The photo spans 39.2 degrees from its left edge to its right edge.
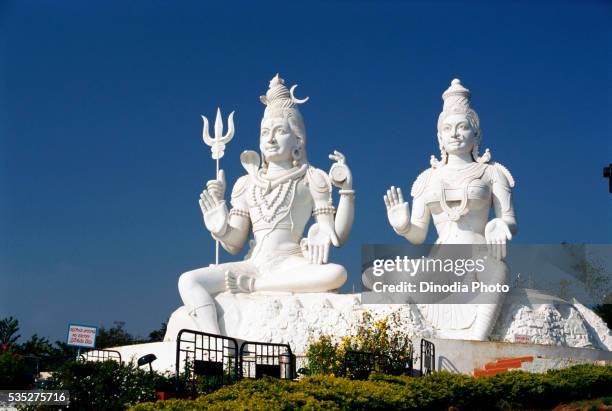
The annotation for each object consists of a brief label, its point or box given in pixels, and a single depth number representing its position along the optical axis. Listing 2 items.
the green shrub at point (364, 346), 12.20
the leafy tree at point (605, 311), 23.38
